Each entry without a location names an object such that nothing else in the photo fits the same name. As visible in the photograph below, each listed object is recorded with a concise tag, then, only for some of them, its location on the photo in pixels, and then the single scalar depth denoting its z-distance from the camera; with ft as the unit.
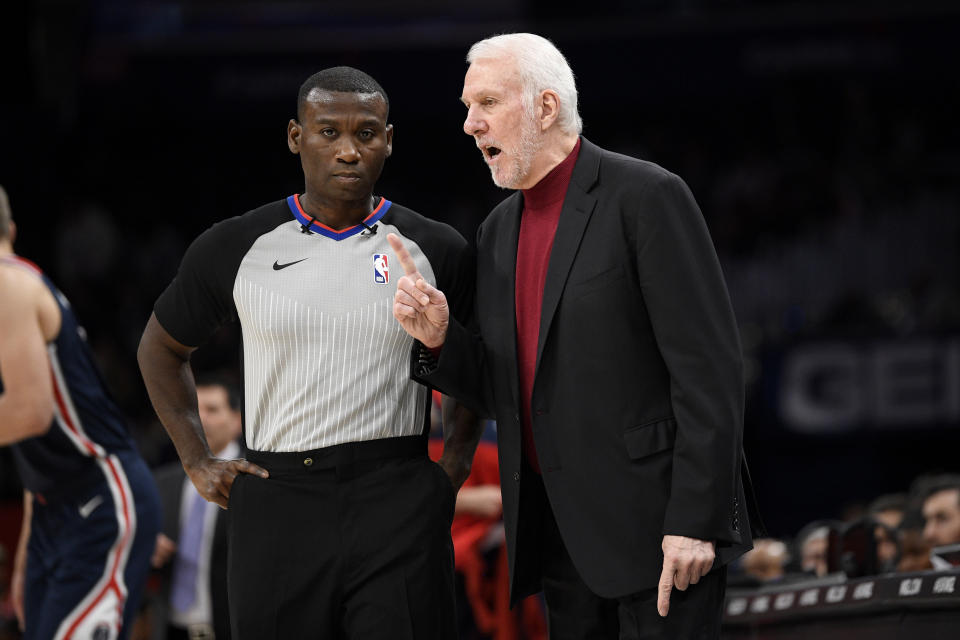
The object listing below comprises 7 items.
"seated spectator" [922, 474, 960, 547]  36.19
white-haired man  17.11
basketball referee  18.42
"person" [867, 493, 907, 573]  30.55
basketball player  24.35
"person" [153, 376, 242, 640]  34.73
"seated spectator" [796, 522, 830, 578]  40.55
